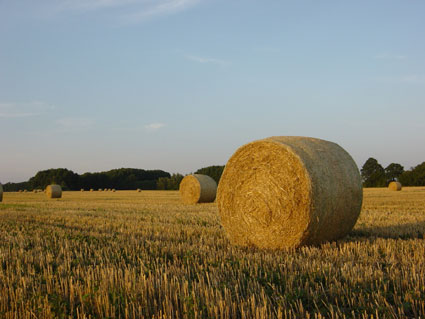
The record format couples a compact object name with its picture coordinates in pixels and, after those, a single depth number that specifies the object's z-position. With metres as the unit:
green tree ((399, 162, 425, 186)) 55.17
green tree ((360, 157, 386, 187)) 62.34
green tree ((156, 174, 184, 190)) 57.78
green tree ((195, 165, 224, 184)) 56.22
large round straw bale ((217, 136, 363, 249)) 6.58
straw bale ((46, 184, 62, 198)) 31.86
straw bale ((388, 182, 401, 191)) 34.72
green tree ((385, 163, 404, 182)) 66.14
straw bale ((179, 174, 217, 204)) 19.89
